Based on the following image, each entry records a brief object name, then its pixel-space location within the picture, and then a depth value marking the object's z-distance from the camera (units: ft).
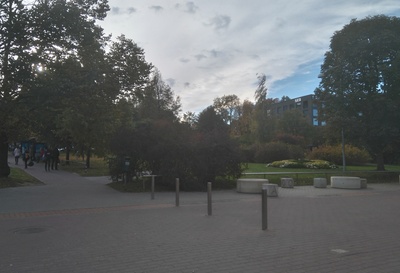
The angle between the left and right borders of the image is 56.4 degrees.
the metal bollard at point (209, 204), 31.52
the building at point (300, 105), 373.65
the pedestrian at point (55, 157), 90.14
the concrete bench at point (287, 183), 58.18
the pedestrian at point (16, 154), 104.25
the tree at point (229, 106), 273.29
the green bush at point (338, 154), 124.06
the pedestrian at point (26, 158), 88.40
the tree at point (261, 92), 205.67
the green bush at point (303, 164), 98.12
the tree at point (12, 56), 46.39
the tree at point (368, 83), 72.33
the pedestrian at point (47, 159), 85.73
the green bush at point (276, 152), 126.11
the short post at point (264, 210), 25.77
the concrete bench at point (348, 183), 58.29
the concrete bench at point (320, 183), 59.11
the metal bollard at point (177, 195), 36.60
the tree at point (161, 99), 122.04
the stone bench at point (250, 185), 50.60
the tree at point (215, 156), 52.95
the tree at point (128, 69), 62.80
